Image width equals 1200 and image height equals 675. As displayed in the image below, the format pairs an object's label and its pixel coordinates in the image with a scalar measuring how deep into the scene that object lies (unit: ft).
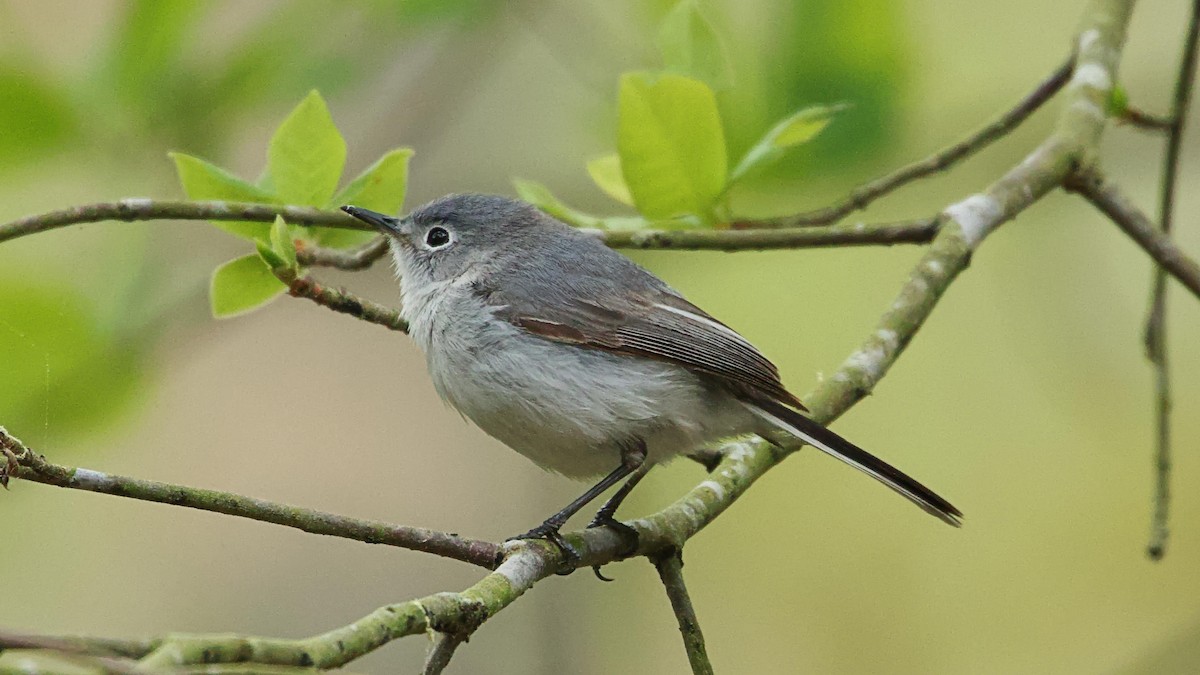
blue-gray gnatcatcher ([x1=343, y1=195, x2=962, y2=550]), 17.57
